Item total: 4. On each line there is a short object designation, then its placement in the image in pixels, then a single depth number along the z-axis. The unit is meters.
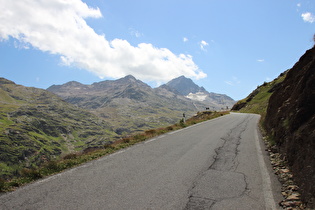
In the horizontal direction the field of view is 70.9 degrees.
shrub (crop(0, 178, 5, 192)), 5.82
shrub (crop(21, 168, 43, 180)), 6.86
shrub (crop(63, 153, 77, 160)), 9.78
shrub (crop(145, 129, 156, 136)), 15.67
